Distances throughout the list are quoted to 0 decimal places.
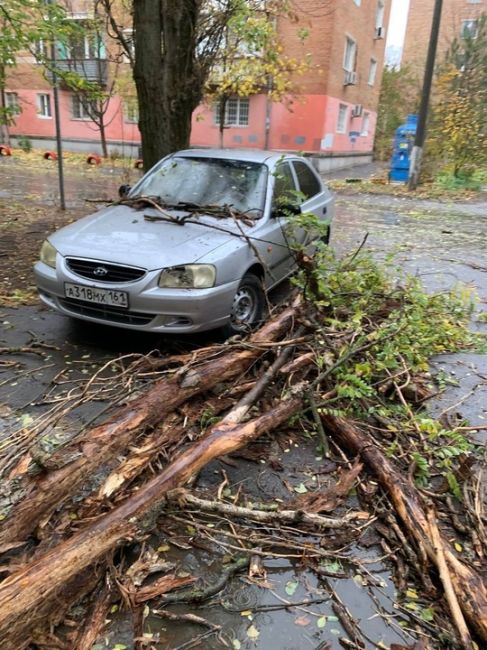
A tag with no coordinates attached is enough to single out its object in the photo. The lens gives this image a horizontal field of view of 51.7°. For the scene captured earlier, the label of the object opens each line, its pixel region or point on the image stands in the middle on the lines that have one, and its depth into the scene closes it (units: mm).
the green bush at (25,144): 26109
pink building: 22188
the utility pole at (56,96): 8141
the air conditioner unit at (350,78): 25031
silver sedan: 4035
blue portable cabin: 19219
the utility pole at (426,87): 15578
